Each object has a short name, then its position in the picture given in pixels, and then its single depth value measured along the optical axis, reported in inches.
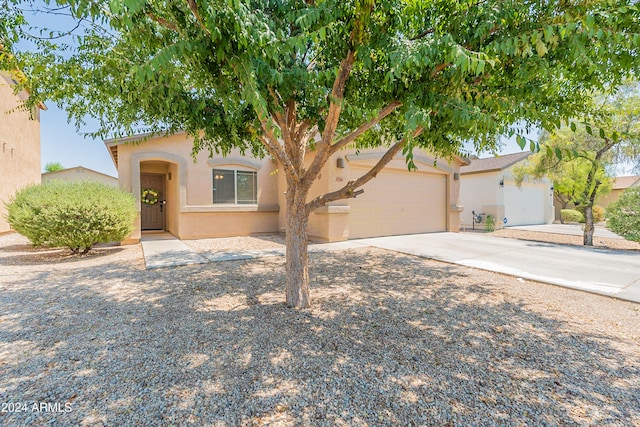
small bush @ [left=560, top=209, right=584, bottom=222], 794.2
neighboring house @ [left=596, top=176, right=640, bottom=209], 945.4
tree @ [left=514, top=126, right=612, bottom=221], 417.1
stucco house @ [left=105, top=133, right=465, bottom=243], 397.7
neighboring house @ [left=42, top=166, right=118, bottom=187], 1019.9
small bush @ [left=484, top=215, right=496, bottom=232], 607.2
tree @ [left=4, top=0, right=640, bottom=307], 98.7
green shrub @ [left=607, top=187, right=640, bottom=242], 370.9
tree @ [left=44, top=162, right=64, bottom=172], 1360.7
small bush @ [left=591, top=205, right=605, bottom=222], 764.9
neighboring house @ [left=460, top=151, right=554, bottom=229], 670.5
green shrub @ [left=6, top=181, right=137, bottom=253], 286.5
